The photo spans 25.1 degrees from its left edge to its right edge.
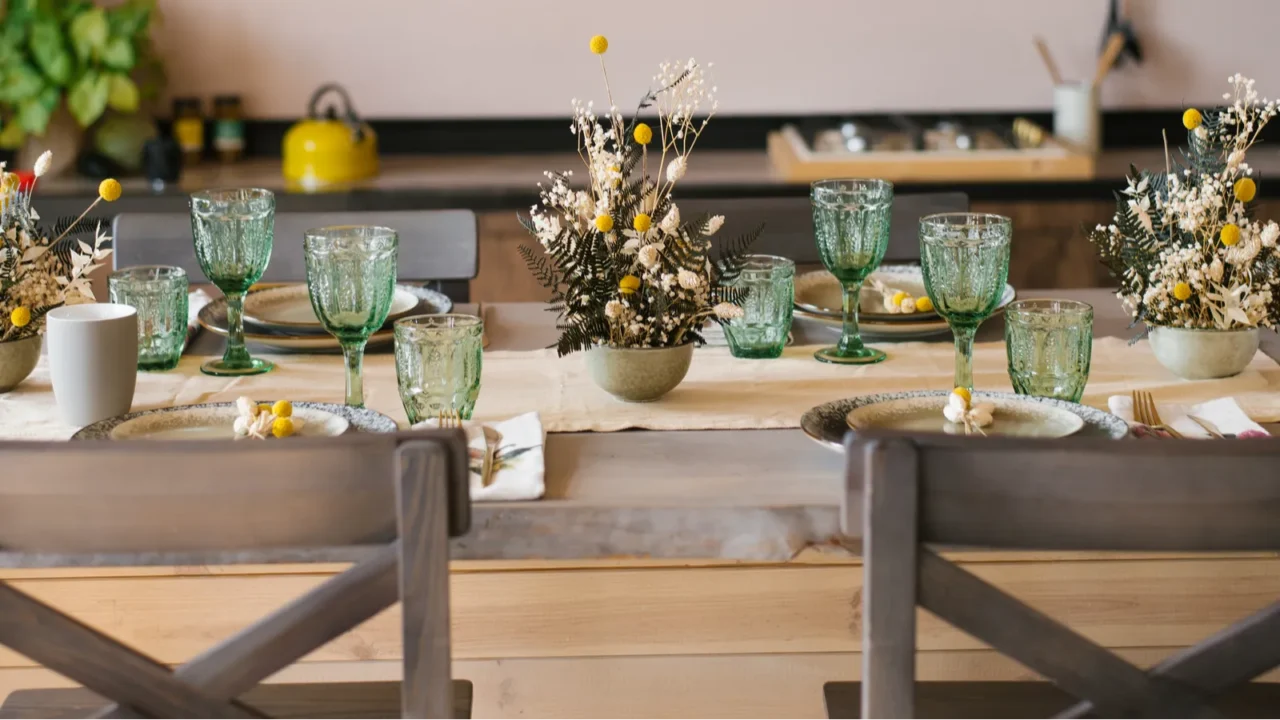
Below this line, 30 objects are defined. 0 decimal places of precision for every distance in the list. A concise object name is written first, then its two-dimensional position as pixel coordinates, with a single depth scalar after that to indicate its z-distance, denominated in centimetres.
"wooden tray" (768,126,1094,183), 370
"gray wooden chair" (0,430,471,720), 186
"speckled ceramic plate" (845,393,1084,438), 223
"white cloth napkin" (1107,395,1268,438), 225
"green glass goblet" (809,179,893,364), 251
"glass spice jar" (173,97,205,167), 406
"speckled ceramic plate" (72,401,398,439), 222
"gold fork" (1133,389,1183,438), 226
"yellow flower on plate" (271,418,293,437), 220
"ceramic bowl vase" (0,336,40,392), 239
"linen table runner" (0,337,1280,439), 233
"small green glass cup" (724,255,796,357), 252
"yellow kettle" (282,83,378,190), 384
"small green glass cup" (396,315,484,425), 227
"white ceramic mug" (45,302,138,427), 229
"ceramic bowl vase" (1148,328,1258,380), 243
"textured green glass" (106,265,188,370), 250
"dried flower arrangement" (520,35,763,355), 232
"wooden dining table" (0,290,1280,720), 243
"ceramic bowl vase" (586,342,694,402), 234
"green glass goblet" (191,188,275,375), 248
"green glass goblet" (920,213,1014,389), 239
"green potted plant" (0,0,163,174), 380
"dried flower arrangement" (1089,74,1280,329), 241
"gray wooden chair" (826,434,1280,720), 185
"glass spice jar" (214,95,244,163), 413
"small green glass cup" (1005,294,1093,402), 232
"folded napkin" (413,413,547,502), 211
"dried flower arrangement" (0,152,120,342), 237
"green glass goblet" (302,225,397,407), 234
